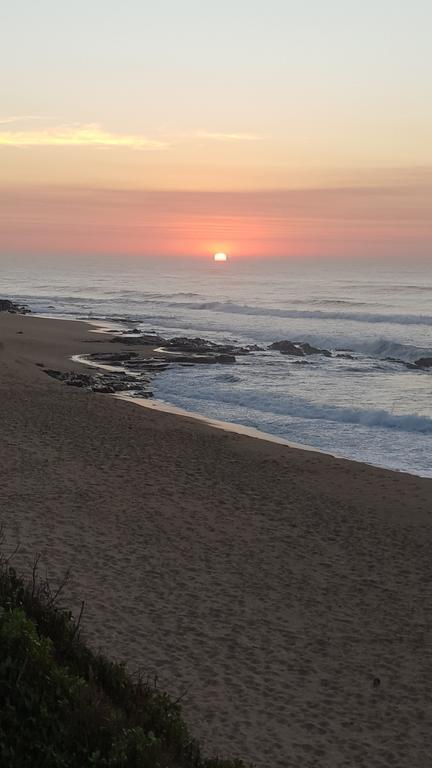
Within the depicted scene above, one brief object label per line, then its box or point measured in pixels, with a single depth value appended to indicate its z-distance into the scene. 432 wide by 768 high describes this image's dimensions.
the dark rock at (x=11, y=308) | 57.50
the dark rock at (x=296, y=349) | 39.56
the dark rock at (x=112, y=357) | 33.81
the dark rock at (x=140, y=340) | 40.31
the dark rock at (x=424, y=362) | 36.03
